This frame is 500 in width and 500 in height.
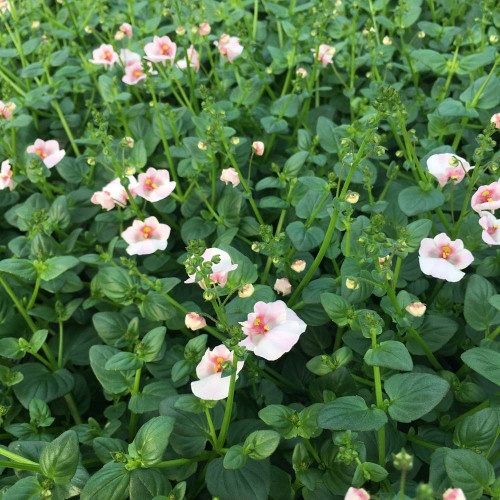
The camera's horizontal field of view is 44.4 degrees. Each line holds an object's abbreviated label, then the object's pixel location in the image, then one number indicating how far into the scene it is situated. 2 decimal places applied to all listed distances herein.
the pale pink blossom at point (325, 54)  0.33
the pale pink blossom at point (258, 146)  0.28
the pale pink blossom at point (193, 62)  0.35
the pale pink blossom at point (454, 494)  0.16
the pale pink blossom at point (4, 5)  0.36
